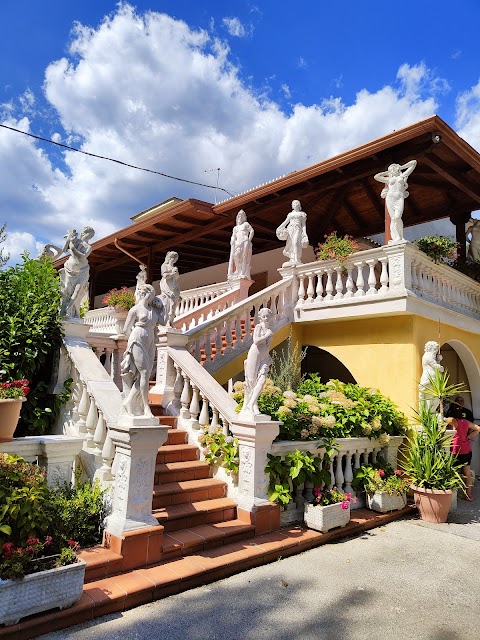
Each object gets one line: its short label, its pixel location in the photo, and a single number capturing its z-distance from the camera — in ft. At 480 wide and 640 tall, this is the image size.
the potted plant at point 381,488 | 20.25
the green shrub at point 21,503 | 10.85
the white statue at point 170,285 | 24.50
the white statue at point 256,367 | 16.81
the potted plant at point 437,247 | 26.86
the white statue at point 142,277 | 41.24
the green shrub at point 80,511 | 13.00
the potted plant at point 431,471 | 20.21
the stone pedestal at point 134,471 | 13.29
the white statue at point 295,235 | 30.60
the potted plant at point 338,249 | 26.91
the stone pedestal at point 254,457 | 16.38
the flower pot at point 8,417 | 13.82
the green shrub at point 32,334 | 17.70
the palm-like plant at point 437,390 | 22.13
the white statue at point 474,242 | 33.73
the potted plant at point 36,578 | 9.96
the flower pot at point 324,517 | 16.85
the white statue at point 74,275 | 19.51
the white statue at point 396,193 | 25.62
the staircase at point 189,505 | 14.73
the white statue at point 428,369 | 23.09
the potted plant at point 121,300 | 36.76
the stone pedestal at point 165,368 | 21.03
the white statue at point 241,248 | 32.73
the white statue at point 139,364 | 13.99
